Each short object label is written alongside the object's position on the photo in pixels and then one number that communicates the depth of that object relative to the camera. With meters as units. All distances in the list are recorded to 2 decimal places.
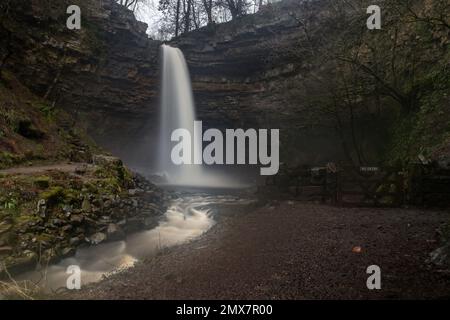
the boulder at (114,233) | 9.06
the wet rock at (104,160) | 14.43
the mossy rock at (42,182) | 9.15
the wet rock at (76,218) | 8.66
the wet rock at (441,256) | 4.59
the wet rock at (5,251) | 6.48
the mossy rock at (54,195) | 8.70
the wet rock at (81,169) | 11.75
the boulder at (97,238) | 8.54
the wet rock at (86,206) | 9.43
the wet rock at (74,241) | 8.04
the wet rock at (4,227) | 6.91
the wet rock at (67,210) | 8.70
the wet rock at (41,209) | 8.02
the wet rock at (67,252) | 7.59
